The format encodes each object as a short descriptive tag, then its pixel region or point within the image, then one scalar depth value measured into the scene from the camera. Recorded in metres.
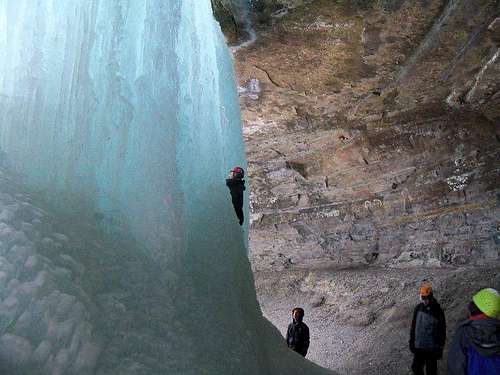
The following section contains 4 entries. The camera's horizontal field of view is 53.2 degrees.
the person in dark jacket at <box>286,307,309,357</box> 5.47
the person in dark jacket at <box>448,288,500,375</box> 2.58
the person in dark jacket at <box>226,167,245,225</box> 5.29
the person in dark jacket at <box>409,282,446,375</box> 4.43
